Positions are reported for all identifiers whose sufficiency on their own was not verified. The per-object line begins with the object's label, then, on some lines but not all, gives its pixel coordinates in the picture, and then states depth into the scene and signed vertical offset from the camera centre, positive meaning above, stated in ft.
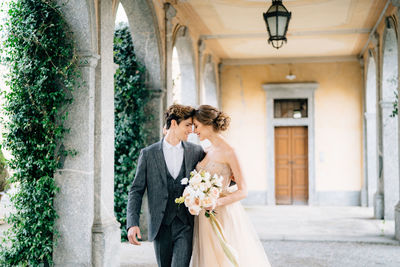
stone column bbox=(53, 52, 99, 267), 16.38 -1.45
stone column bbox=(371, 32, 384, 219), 33.53 -1.30
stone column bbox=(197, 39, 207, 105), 35.49 +5.50
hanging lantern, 21.29 +5.21
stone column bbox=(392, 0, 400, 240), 24.20 -3.93
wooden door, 47.26 -2.30
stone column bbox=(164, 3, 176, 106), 26.25 +5.17
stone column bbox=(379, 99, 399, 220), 32.50 -1.25
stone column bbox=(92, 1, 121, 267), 16.62 -0.44
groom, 11.23 -1.13
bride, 12.07 -1.76
